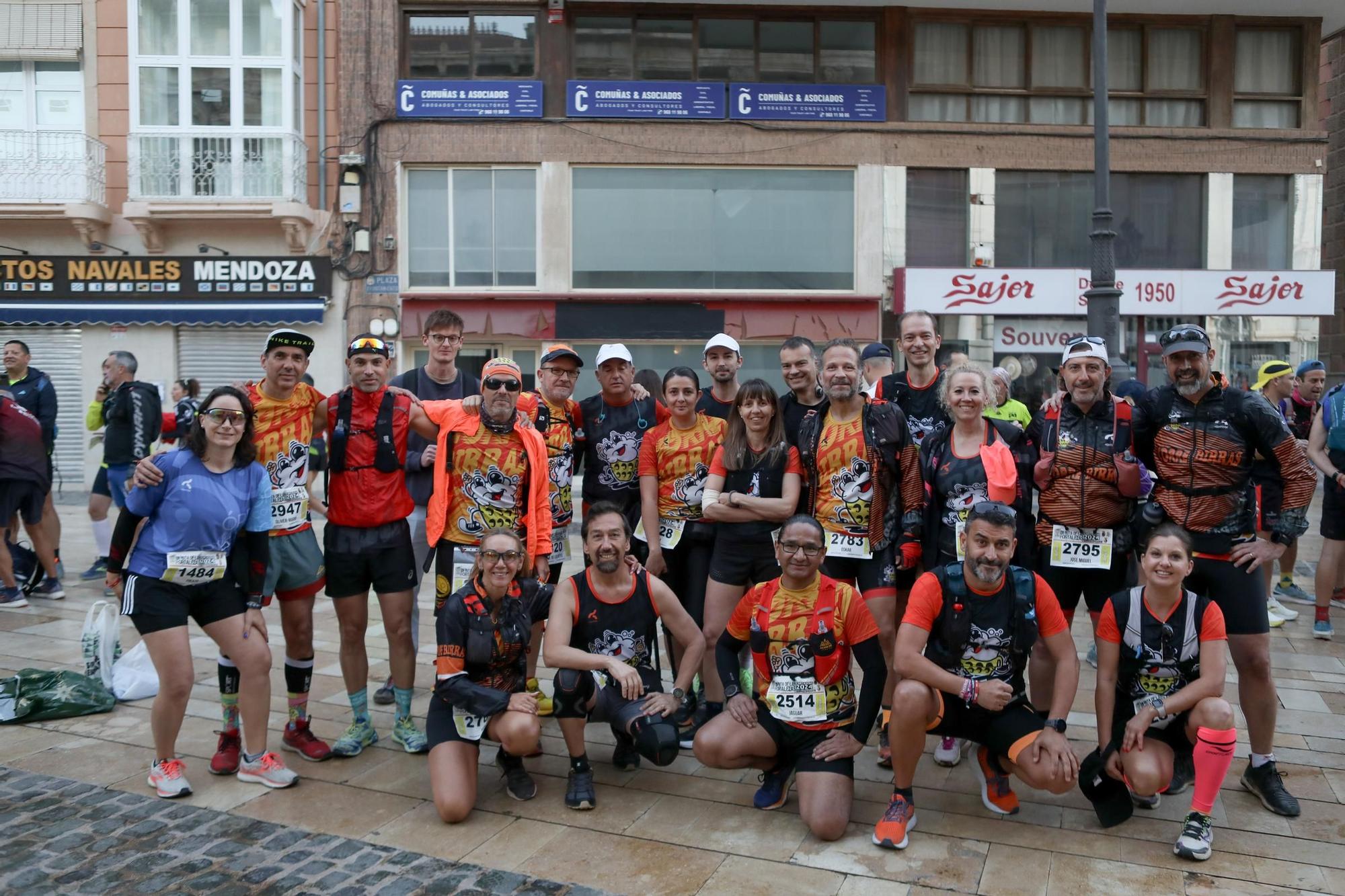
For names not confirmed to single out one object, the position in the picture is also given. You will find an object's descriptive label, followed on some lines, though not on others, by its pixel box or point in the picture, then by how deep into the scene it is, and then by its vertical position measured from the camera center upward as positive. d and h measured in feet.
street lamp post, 30.07 +5.88
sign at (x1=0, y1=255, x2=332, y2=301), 54.90 +7.09
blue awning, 54.95 +5.16
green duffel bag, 17.71 -5.12
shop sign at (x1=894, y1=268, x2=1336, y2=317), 54.70 +6.72
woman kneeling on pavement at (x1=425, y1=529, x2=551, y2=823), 14.06 -3.90
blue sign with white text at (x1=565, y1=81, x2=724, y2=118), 54.03 +16.59
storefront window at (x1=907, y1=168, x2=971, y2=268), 55.26 +10.68
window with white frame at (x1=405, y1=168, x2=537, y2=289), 54.49 +9.82
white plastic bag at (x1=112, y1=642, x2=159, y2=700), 18.74 -5.01
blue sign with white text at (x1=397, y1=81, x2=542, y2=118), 53.72 +16.40
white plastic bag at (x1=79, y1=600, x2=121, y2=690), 18.89 -4.44
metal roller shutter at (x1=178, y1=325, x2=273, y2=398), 56.08 +3.19
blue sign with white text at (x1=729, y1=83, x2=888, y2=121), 54.39 +16.61
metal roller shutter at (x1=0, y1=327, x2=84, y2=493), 56.24 +2.32
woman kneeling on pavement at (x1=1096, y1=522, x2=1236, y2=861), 13.03 -3.46
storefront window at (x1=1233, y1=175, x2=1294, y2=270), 56.75 +10.88
